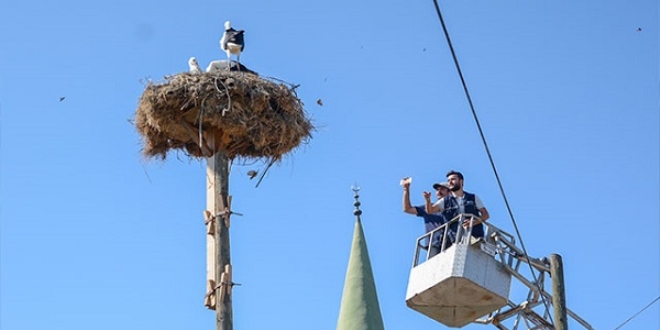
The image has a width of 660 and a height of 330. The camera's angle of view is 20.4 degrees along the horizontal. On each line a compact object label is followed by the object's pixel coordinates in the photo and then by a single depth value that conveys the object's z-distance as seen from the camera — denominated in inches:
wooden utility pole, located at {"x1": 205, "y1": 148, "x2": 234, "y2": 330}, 696.4
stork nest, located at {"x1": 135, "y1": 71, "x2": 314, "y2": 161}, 757.9
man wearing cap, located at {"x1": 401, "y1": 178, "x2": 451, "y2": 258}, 578.2
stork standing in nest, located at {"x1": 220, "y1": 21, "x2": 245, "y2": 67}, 838.5
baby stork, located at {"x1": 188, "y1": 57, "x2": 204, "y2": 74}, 802.4
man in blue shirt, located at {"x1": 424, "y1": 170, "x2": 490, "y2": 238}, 577.9
